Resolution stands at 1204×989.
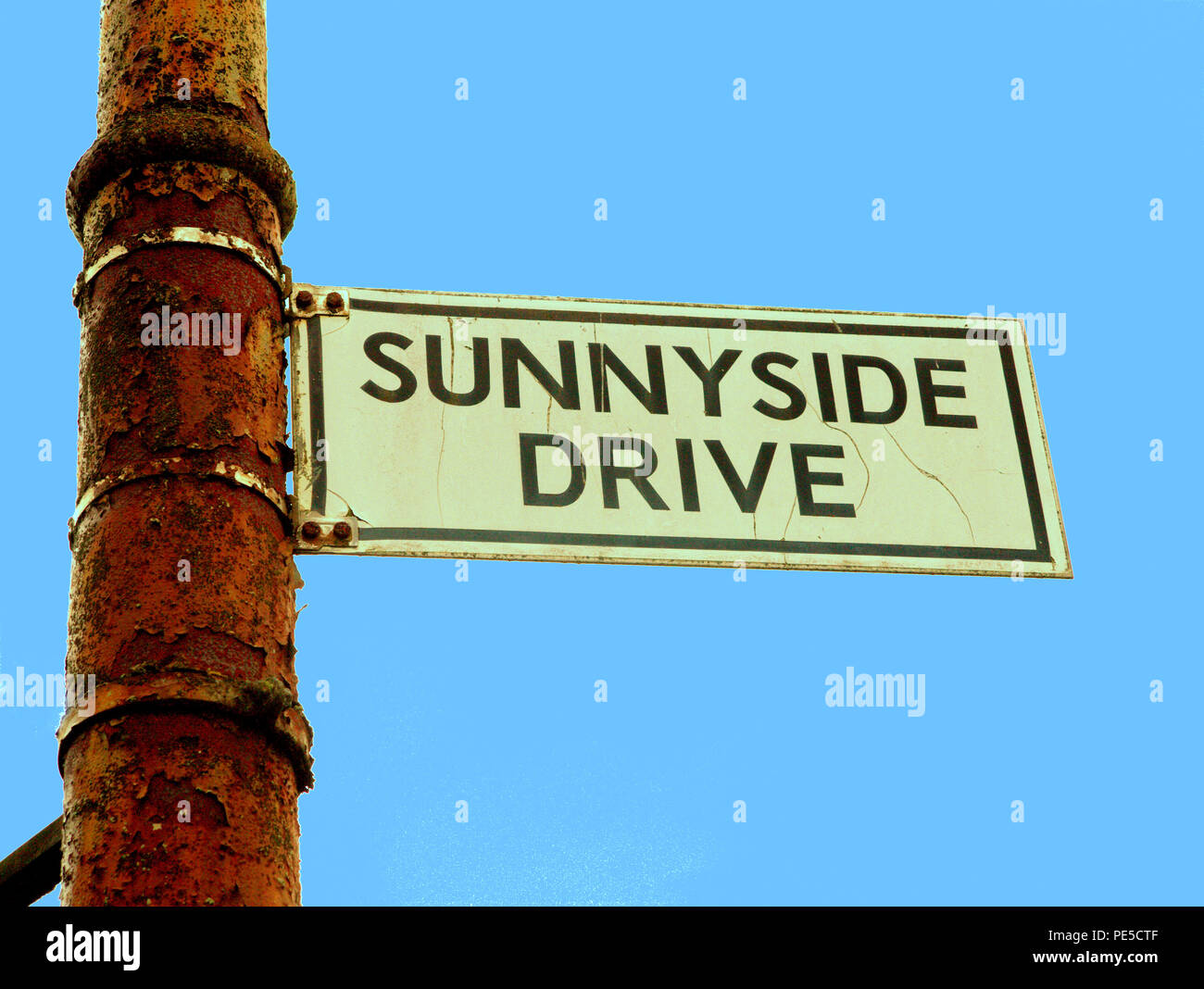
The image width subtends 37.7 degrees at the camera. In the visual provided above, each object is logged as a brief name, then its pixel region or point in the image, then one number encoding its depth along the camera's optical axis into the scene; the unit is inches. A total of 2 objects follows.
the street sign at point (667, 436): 101.3
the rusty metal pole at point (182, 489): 80.9
